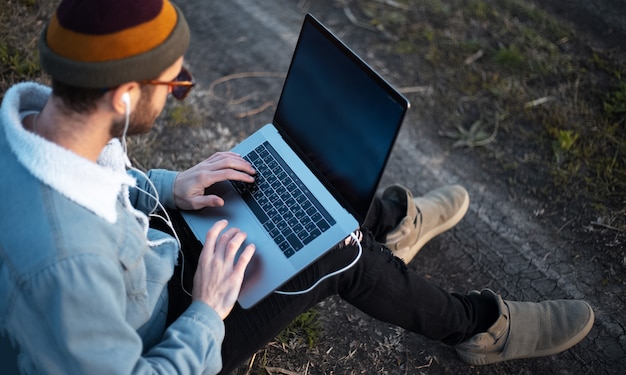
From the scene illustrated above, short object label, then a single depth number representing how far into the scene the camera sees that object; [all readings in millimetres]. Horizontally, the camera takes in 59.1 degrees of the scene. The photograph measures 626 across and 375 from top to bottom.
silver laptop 2188
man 1546
